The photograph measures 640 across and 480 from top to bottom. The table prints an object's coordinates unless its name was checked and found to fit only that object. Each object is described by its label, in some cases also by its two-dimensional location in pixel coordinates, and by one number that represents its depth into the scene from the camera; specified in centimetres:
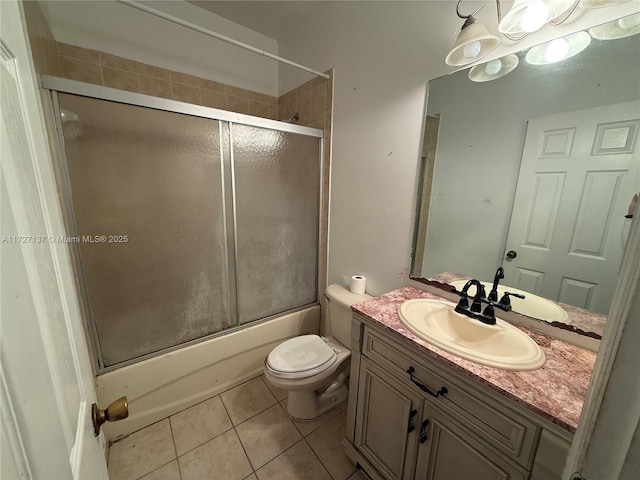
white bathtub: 135
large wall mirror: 78
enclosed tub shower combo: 117
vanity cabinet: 67
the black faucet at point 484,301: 100
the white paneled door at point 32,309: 25
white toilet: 135
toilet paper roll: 162
